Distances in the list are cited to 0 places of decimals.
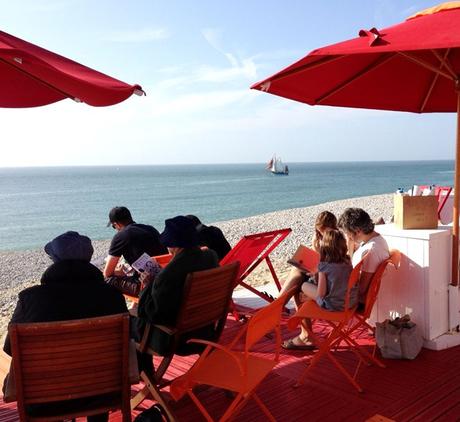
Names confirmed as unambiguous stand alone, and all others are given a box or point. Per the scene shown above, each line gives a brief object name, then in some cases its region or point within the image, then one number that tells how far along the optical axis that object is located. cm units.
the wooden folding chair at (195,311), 298
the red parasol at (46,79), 257
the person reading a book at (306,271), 462
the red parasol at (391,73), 283
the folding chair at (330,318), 360
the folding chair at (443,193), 732
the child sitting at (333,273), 391
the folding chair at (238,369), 256
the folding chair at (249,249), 469
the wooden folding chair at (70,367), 220
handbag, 408
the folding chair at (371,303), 380
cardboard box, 447
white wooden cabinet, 421
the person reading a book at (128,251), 477
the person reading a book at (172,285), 306
